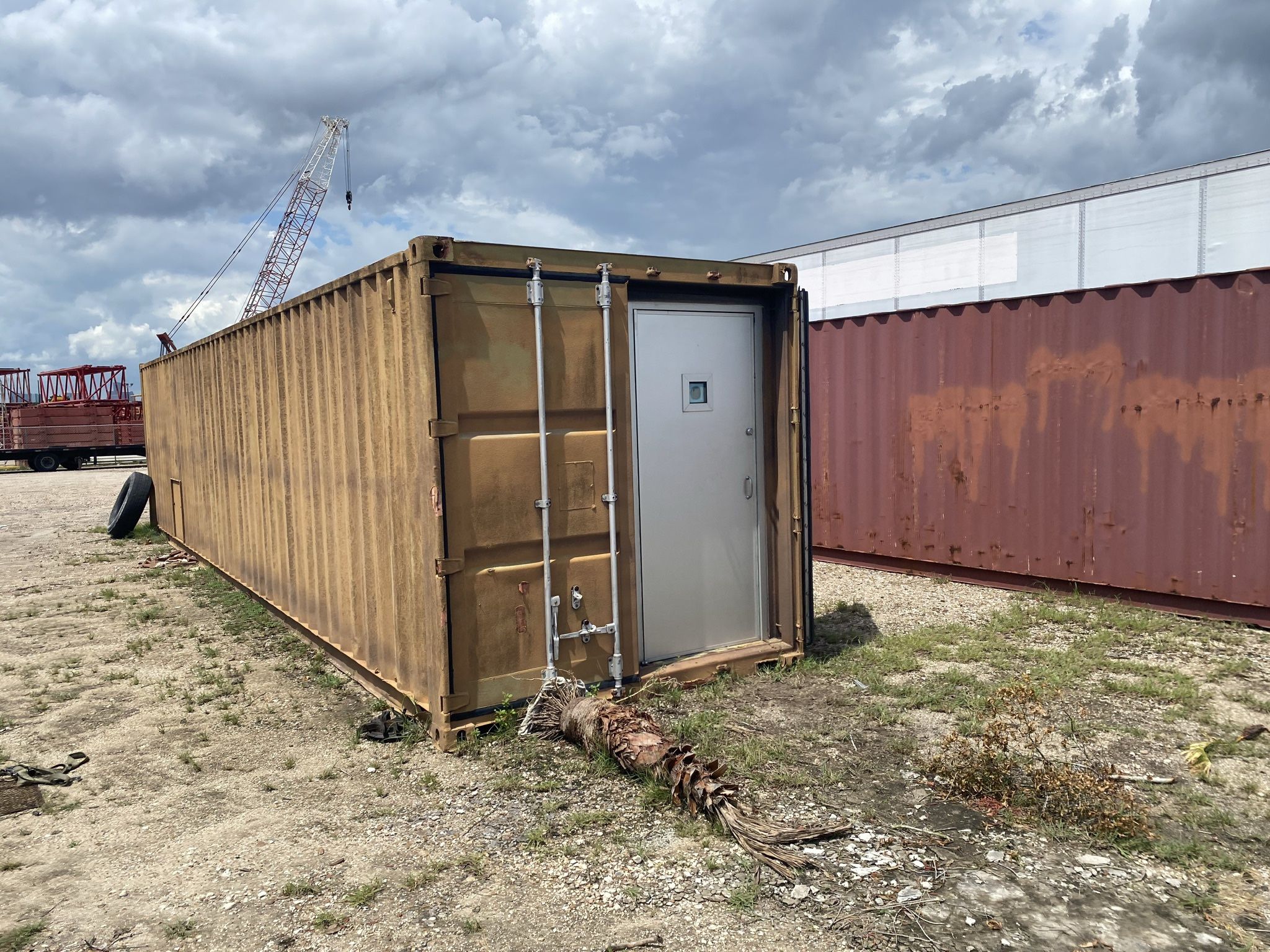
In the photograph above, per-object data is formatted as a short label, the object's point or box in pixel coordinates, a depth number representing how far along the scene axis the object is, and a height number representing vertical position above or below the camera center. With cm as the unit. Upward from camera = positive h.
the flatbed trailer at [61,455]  3123 -60
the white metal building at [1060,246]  1894 +417
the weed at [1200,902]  317 -176
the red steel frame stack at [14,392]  3491 +188
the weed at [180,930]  319 -177
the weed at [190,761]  480 -177
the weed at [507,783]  439 -176
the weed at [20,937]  314 -177
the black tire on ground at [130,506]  1415 -111
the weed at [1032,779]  377 -167
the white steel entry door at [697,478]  583 -38
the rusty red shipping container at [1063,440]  720 -26
